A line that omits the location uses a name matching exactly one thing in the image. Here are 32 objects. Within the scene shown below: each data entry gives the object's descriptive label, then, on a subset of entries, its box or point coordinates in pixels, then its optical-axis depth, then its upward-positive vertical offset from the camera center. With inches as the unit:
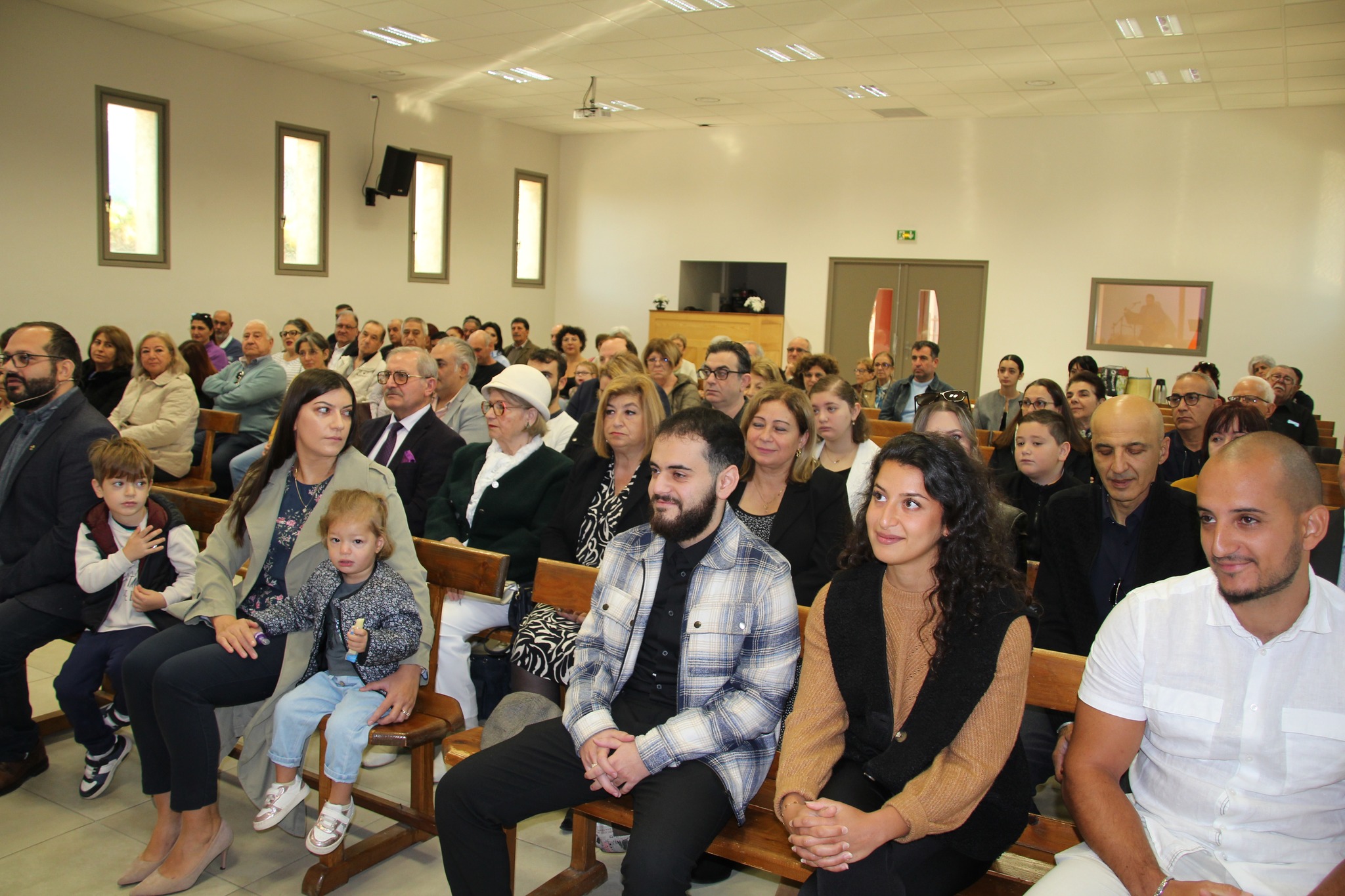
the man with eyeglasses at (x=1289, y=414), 241.3 -10.3
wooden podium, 537.6 +14.2
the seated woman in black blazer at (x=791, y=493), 120.0 -18.2
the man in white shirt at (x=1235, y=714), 68.6 -24.9
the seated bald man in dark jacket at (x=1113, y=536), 108.3 -19.2
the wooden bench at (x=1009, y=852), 79.4 -41.7
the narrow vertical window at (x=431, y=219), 519.2 +67.2
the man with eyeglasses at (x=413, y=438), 158.9 -16.8
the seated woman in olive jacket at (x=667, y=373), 250.2 -6.2
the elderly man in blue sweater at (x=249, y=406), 254.4 -20.4
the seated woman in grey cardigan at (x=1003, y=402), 309.9 -12.0
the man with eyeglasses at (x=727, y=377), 203.6 -5.2
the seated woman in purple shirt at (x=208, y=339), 365.1 -3.6
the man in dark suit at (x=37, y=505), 120.3 -24.1
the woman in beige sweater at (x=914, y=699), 72.1 -27.0
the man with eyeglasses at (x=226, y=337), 379.6 -2.7
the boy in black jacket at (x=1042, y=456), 144.3 -13.5
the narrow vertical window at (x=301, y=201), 448.8 +64.4
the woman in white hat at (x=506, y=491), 138.0 -22.3
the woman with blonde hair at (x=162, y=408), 222.7 -19.3
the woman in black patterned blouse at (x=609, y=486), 127.8 -19.4
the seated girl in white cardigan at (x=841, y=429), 156.6 -11.9
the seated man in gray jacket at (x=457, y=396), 197.6 -11.5
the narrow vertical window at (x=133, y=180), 378.3 +59.9
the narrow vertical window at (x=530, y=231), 586.2 +70.9
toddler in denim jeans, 100.0 -33.1
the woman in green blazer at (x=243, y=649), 101.5 -35.7
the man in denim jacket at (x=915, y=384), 305.6 -7.2
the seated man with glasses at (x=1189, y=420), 187.3 -9.2
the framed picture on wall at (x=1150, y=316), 448.8 +27.2
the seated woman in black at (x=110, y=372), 247.6 -12.2
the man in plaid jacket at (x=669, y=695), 82.7 -32.2
